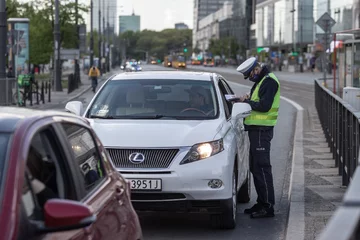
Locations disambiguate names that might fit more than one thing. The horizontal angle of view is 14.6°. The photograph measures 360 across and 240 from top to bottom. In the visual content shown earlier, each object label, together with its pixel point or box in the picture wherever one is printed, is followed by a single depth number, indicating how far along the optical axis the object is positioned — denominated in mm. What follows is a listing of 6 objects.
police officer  15163
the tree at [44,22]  94735
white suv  13295
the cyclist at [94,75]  76125
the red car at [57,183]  5825
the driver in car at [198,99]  15398
